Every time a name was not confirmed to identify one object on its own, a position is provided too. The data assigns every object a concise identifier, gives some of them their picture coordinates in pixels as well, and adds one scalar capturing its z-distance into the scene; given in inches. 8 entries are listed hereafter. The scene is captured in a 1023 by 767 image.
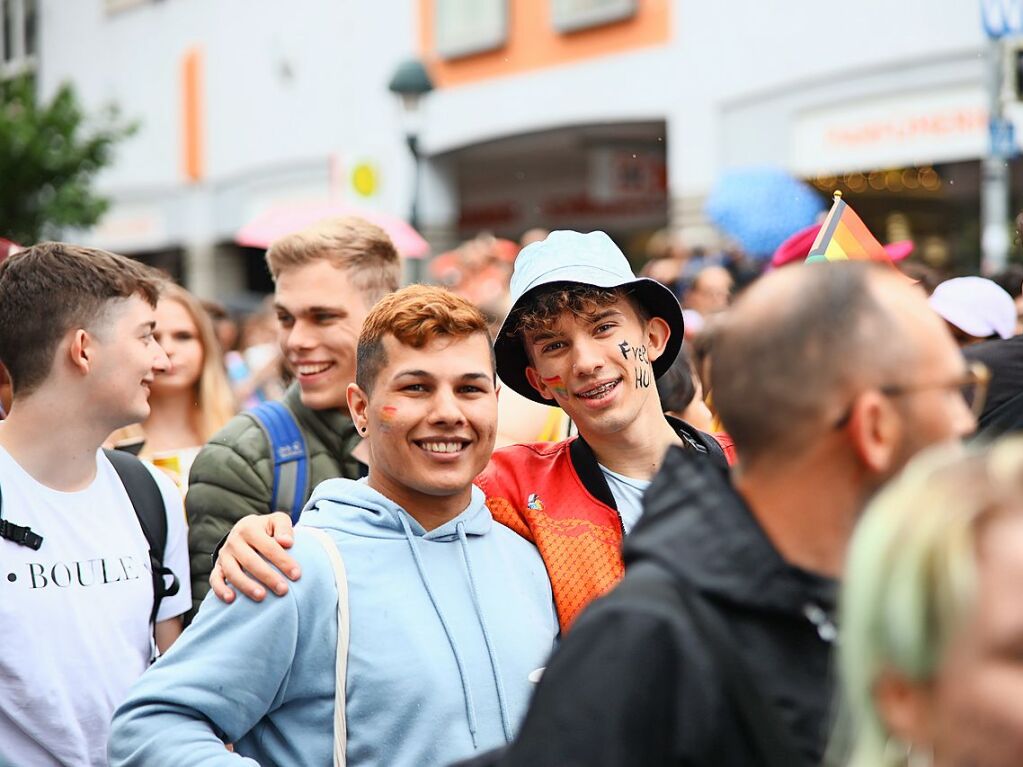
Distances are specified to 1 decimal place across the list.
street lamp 532.7
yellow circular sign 636.1
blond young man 150.9
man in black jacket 67.3
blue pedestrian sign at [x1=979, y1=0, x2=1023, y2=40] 344.5
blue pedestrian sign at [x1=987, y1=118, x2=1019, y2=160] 346.3
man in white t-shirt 125.8
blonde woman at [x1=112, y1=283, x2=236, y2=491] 219.3
